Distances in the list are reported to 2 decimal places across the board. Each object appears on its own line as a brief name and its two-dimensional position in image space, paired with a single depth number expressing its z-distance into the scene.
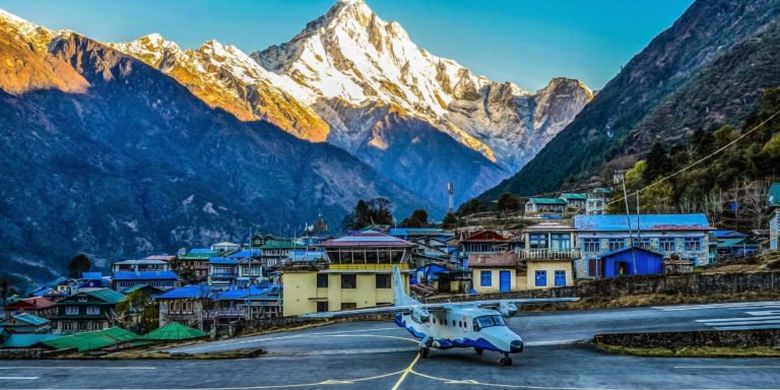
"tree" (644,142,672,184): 126.94
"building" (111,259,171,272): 152.12
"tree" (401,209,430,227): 168.01
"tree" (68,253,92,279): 176.12
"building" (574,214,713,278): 69.88
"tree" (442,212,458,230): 159.95
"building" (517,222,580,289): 62.41
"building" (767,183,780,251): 69.99
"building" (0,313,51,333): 94.94
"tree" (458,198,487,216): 186.62
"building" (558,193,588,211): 153.75
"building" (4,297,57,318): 113.06
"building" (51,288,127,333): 100.57
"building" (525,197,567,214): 148.50
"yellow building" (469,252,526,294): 64.31
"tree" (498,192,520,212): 164.88
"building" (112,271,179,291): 128.62
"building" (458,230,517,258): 89.38
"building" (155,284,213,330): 95.62
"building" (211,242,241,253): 181.69
